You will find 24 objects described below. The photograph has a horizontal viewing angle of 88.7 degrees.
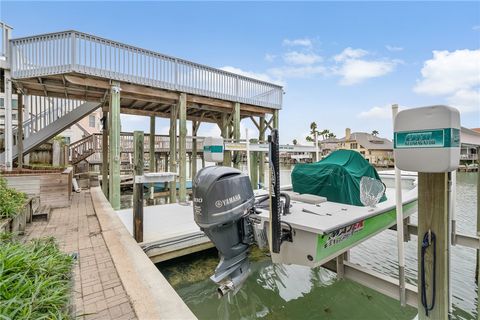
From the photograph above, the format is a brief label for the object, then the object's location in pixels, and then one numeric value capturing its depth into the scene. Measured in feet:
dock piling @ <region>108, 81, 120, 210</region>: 18.47
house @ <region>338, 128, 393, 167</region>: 128.06
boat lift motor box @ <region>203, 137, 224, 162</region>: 14.14
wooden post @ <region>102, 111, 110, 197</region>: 26.51
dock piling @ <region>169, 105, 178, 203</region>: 24.97
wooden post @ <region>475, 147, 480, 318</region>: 11.01
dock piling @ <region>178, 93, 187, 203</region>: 22.35
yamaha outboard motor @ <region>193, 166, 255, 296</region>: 7.54
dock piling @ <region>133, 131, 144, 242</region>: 11.69
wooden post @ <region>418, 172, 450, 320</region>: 5.67
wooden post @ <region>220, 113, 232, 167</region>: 31.65
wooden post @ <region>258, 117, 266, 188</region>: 32.85
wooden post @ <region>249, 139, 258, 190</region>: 28.86
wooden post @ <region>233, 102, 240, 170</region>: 26.21
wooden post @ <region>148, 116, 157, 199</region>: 31.96
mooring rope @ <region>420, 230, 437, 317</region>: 5.80
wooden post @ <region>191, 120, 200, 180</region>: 35.37
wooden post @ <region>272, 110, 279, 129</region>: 31.39
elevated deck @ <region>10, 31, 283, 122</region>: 17.75
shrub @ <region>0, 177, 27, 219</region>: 10.77
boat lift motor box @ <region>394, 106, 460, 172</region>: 5.01
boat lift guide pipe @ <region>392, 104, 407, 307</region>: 6.44
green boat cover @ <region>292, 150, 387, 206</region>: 10.77
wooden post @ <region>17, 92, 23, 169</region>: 21.34
